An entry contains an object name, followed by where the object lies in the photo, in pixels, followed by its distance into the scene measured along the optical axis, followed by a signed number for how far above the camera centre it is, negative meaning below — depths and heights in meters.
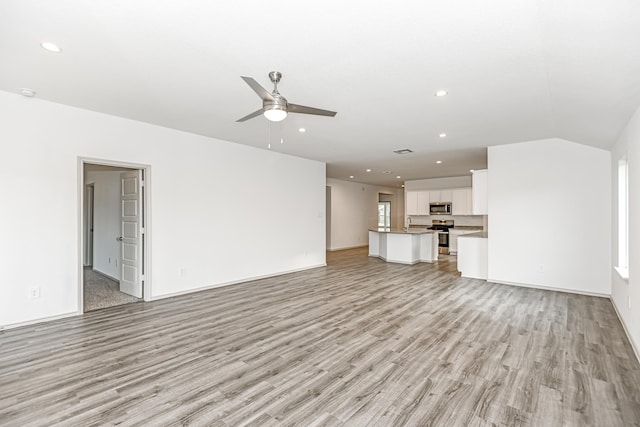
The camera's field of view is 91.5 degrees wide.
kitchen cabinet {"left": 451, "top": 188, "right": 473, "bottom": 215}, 10.17 +0.40
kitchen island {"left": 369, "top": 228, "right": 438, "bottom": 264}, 8.30 -0.88
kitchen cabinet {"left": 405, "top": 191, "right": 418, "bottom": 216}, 11.44 +0.42
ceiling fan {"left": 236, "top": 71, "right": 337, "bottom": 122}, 2.65 +0.94
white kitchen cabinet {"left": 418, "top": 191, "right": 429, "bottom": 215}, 11.15 +0.42
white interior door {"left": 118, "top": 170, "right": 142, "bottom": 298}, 4.86 -0.32
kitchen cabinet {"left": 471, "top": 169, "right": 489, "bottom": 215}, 6.41 +0.45
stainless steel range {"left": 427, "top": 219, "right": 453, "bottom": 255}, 10.72 -0.61
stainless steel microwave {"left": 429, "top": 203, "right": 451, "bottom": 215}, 10.58 +0.18
